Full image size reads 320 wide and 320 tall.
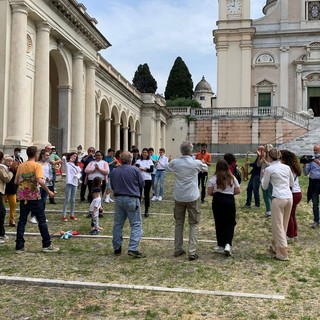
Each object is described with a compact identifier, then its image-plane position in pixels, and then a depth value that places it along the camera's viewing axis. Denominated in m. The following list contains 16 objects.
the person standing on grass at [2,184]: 8.13
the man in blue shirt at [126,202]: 7.43
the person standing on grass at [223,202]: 7.59
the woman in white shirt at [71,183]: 10.54
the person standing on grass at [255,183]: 12.17
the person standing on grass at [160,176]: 13.93
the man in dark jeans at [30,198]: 7.46
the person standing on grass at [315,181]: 10.13
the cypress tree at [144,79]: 72.50
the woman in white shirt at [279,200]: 7.32
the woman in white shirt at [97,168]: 11.30
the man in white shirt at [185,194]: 7.43
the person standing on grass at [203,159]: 13.06
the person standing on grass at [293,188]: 8.53
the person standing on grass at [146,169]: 11.36
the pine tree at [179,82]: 67.19
